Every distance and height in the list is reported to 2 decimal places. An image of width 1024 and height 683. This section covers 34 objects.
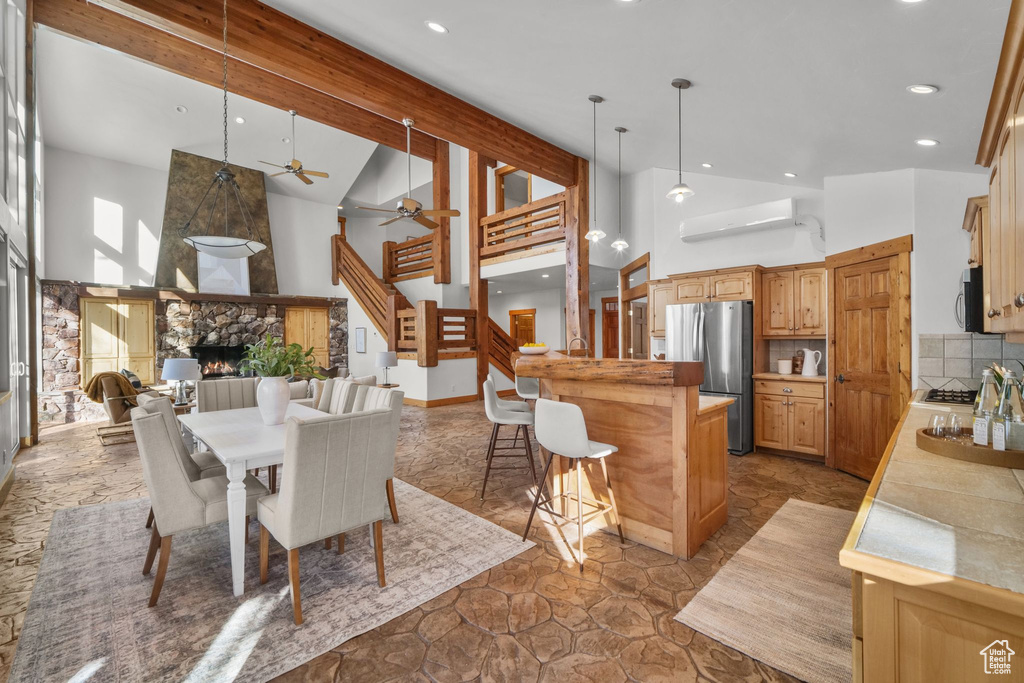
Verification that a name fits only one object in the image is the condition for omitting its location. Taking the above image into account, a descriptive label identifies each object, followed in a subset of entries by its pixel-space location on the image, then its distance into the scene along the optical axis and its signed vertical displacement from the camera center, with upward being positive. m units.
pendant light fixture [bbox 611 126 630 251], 5.53 +1.12
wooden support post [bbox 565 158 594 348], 6.57 +1.19
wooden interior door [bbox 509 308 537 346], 11.94 +0.29
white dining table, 2.21 -0.57
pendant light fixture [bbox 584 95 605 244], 3.90 +1.64
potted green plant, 2.95 -0.22
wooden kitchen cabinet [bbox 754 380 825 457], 4.50 -0.84
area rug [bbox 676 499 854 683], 1.82 -1.28
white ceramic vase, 2.94 -0.39
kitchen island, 2.59 -0.65
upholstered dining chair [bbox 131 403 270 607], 2.13 -0.72
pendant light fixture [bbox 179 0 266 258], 3.73 +1.72
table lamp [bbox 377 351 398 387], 7.73 -0.36
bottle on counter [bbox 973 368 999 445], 1.73 -0.31
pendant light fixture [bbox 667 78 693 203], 3.74 +1.24
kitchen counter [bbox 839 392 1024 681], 0.85 -0.48
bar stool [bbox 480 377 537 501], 3.54 -0.62
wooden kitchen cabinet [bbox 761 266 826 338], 4.68 +0.34
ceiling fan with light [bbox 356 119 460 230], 5.98 +1.73
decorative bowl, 3.71 -0.12
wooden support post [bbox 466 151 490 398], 8.53 +1.67
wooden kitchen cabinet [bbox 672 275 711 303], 5.25 +0.54
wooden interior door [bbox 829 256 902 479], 3.71 -0.25
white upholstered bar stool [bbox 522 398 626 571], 2.53 -0.57
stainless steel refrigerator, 4.83 -0.19
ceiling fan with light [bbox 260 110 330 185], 6.25 +2.35
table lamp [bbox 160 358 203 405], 4.80 -0.33
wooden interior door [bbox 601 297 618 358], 10.96 +0.20
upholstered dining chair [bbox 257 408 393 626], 2.02 -0.69
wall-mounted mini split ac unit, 4.67 +1.23
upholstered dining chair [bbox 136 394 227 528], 2.26 -0.60
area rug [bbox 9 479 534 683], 1.81 -1.28
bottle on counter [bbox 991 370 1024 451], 1.67 -0.32
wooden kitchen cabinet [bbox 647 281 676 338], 5.76 +0.42
